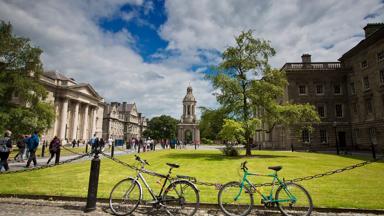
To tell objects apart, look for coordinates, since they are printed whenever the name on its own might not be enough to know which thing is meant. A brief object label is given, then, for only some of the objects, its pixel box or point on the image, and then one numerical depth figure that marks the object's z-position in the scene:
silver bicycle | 6.79
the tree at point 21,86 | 33.31
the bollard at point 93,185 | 7.05
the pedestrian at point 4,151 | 12.94
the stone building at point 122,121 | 110.62
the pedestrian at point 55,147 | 17.77
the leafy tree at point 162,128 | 114.12
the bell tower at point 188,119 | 104.44
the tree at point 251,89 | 25.72
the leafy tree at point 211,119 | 26.59
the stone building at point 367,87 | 34.75
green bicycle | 6.79
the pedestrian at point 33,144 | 15.65
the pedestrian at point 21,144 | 18.62
